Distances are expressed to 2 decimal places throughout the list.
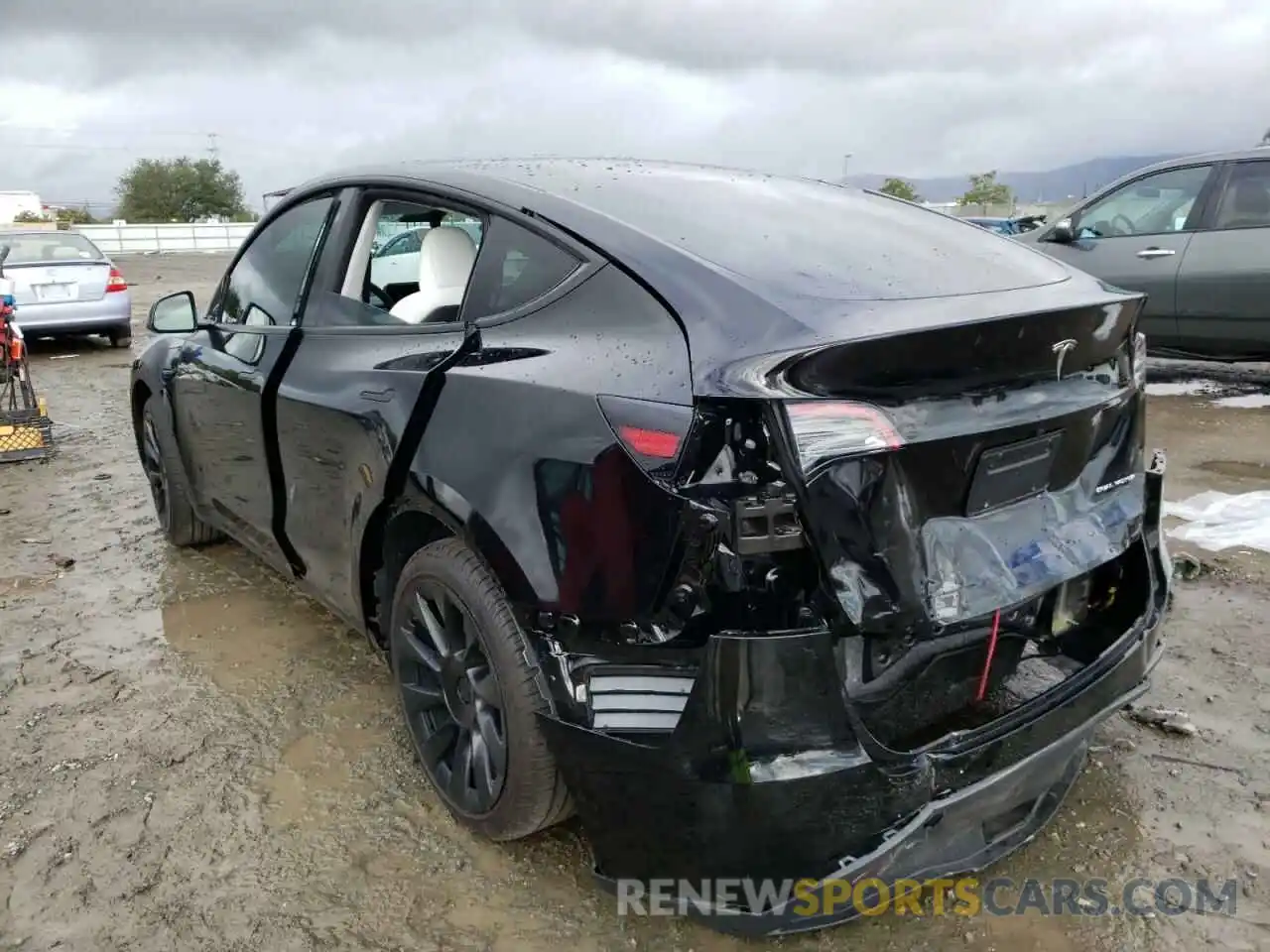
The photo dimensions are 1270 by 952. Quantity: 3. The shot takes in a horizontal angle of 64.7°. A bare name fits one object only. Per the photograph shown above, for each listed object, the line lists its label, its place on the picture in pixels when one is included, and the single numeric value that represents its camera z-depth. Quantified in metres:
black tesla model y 1.80
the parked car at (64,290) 10.57
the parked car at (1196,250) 6.86
